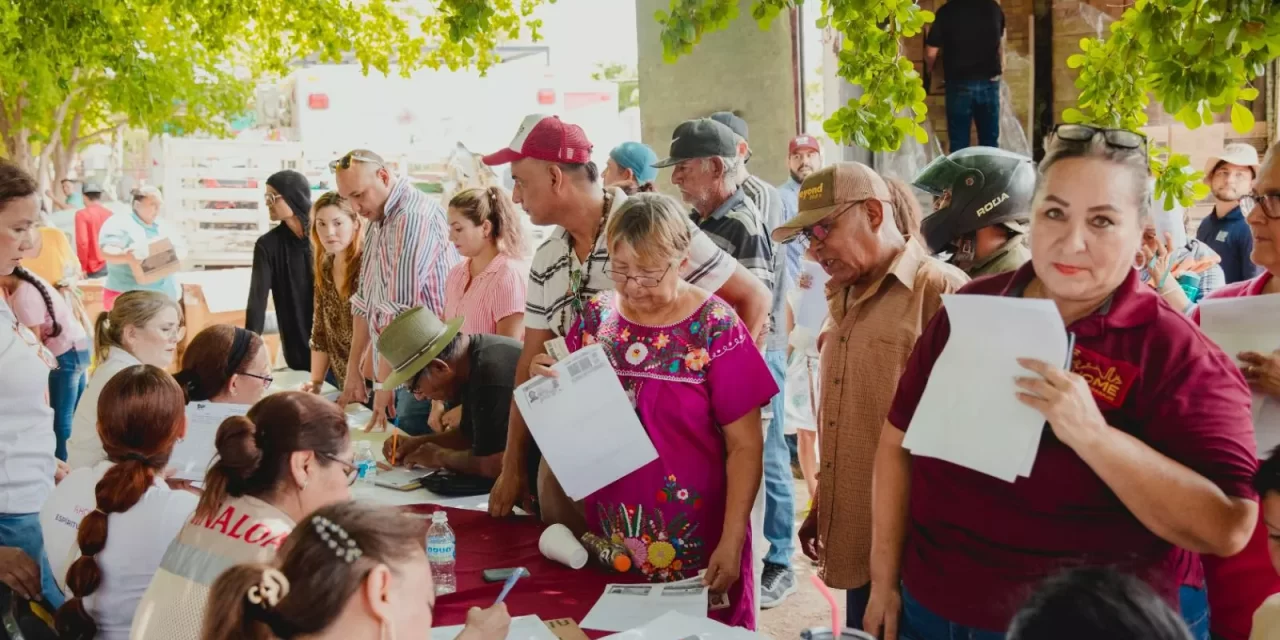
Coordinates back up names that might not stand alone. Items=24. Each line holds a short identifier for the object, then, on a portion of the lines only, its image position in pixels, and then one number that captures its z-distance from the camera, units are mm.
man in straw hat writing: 3410
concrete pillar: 5855
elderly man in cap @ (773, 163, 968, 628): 2398
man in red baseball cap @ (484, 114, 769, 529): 3055
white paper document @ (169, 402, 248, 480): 3074
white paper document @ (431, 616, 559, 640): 2160
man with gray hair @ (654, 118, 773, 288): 4094
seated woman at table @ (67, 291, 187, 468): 3542
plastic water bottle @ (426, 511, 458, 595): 2479
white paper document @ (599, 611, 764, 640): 2113
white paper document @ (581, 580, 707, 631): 2236
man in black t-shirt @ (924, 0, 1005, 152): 5938
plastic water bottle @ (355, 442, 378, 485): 3532
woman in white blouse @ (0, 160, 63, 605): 2816
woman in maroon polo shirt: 1515
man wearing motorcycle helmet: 2408
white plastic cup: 2547
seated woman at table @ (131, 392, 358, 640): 1999
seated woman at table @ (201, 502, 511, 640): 1514
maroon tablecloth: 2346
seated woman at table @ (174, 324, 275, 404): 3273
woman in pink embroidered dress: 2500
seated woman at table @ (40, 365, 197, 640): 2332
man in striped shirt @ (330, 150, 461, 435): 4492
